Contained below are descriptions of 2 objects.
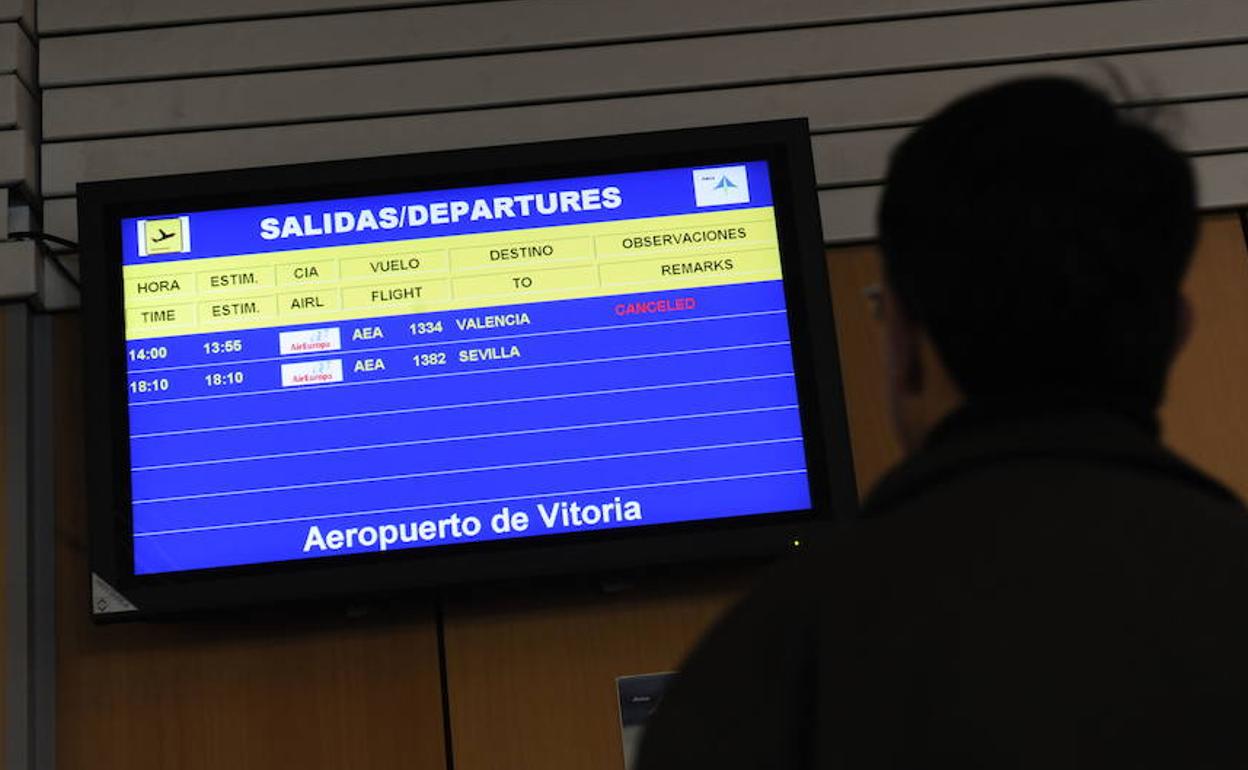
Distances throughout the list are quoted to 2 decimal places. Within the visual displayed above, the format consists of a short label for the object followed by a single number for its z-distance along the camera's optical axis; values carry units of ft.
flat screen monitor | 10.00
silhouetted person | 3.65
